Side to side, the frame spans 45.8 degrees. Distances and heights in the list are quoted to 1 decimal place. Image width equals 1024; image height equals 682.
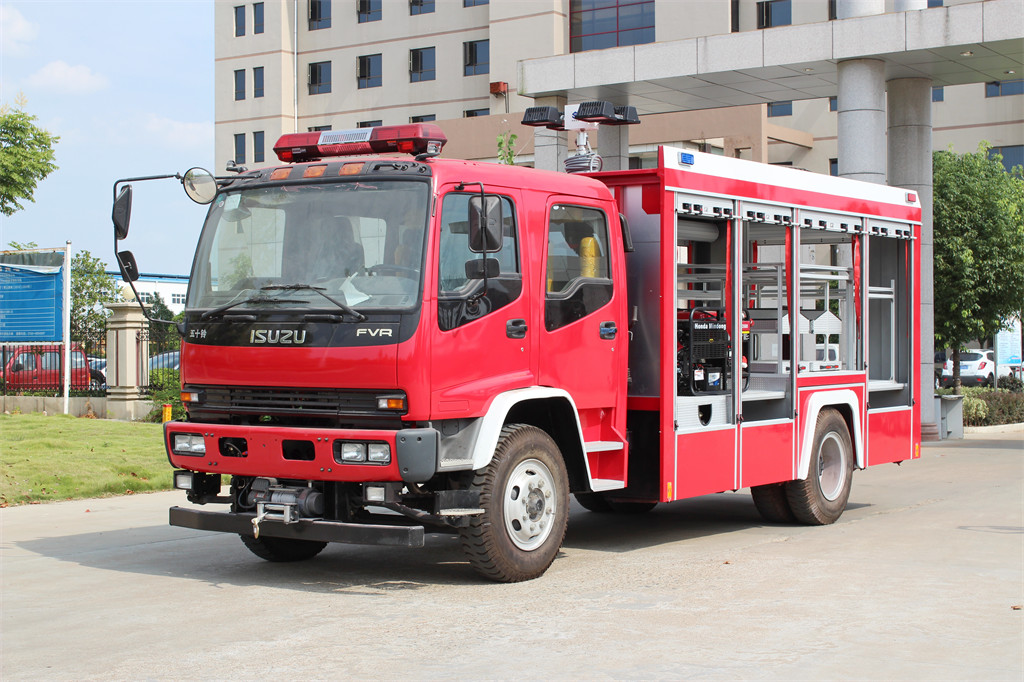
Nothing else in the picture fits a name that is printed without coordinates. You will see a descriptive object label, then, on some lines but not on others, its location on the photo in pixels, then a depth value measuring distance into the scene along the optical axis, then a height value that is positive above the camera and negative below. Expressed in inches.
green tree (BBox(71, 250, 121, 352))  1911.9 +101.0
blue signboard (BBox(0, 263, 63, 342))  887.1 +33.7
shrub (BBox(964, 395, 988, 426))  922.7 -51.2
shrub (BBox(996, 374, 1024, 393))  1415.6 -49.2
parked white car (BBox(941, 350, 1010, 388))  1845.5 -38.9
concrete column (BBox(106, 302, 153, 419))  911.7 -12.9
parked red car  966.4 -16.7
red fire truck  299.7 -0.2
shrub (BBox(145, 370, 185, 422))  883.4 -32.1
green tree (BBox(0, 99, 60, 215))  856.3 +137.5
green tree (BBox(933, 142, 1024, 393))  997.8 +70.3
